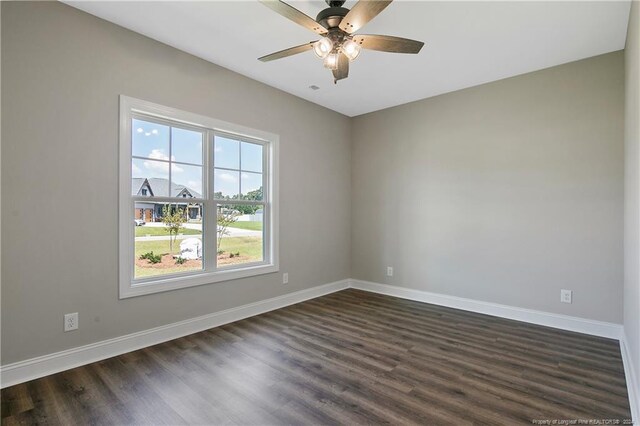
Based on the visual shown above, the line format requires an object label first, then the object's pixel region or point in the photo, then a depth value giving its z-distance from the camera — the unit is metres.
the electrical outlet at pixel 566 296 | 3.36
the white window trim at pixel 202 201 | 2.79
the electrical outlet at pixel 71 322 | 2.50
